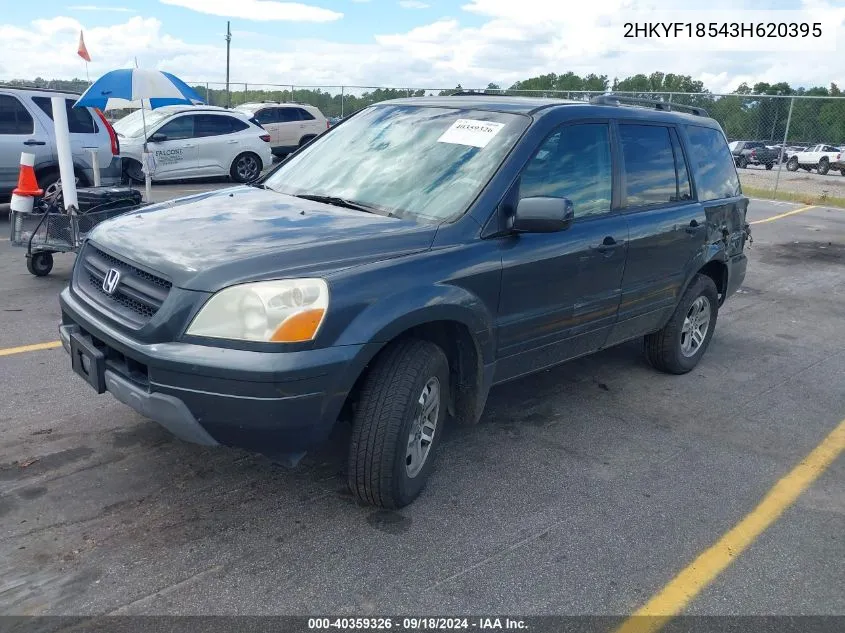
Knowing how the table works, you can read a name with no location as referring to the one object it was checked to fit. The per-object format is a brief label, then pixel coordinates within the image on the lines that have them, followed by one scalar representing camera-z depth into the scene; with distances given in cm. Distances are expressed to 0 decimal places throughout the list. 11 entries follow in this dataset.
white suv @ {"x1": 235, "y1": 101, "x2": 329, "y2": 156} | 2084
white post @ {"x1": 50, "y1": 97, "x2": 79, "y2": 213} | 704
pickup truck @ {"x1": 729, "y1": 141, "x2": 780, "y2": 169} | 3725
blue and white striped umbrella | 970
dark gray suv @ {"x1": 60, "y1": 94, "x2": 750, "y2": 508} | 293
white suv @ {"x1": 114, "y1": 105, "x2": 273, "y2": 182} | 1505
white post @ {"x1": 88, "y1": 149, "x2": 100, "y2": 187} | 911
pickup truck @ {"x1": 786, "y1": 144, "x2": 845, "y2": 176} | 3475
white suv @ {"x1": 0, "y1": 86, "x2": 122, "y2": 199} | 1041
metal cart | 696
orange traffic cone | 727
